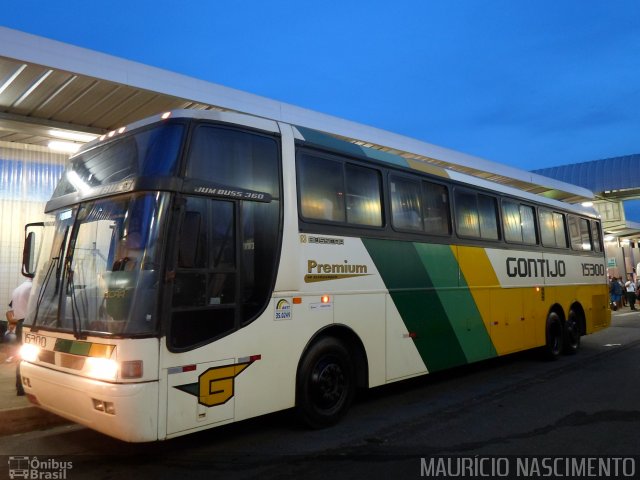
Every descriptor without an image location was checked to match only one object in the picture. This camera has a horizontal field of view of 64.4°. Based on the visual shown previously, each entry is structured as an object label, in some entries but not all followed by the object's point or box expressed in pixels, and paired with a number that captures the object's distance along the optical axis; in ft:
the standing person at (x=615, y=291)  86.12
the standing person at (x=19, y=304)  23.44
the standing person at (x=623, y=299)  92.99
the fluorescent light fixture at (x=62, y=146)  34.91
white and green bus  14.25
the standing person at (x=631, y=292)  88.84
